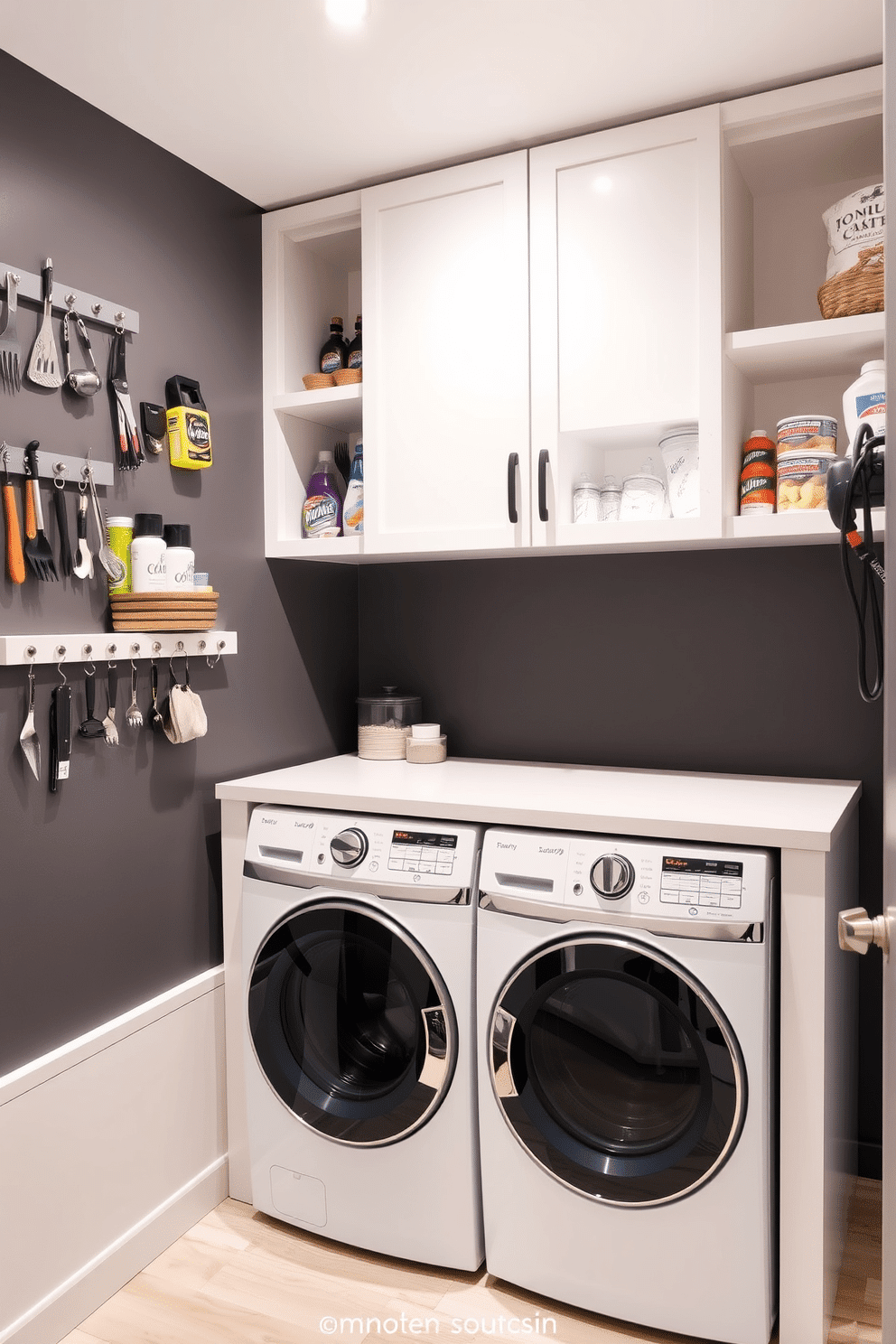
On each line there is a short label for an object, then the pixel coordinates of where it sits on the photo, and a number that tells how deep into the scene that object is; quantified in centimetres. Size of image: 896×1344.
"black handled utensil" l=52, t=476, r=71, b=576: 175
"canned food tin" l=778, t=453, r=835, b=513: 185
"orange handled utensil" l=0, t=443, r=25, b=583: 165
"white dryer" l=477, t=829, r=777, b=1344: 156
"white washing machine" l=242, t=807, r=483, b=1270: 179
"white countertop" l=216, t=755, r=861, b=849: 164
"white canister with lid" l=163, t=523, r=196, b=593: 191
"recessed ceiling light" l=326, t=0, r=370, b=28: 157
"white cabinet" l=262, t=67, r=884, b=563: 187
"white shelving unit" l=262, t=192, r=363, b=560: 228
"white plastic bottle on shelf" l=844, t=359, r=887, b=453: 168
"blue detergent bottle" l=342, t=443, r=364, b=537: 233
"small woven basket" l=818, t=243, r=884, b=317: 174
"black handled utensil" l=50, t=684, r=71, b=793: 172
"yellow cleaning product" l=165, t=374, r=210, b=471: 200
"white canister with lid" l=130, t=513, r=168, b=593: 187
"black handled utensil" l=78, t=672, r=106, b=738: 179
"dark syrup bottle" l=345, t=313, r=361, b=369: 232
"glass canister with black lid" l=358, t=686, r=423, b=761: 246
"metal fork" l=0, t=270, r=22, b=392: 165
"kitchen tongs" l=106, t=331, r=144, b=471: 188
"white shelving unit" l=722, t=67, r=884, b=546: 180
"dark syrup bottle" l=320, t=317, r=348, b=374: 237
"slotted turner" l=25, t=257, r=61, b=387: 171
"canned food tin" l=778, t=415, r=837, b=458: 185
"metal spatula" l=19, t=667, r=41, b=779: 167
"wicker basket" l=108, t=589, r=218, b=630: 185
